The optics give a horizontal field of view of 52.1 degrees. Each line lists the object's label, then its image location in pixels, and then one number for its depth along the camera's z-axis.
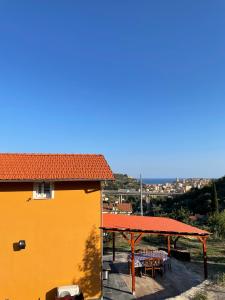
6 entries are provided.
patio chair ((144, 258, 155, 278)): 12.85
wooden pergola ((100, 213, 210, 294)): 10.85
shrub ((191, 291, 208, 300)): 8.86
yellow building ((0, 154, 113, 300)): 9.93
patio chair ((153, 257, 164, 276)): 13.01
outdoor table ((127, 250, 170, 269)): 12.75
